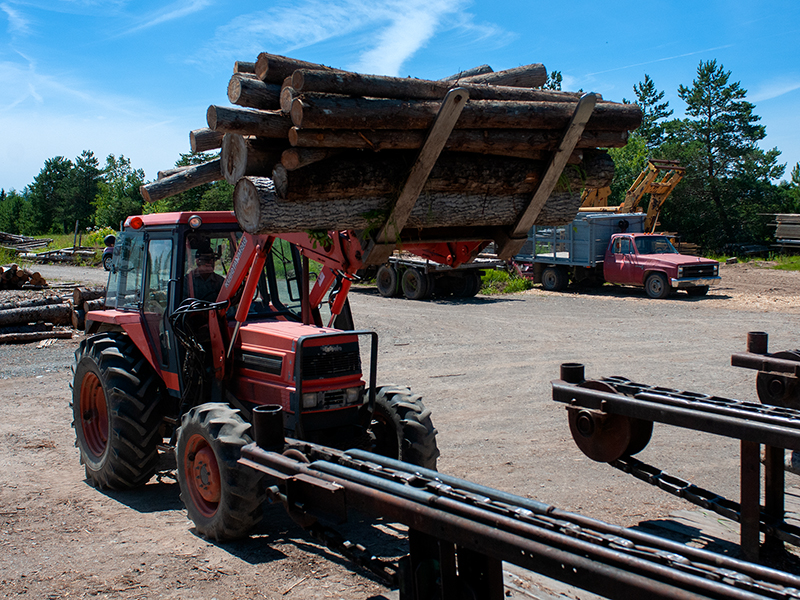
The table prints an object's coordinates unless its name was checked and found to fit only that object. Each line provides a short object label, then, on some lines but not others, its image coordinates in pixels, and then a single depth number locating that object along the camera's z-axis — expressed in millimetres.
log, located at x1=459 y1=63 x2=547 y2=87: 4859
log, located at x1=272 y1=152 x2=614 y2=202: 4027
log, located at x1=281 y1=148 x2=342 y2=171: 3904
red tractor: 5145
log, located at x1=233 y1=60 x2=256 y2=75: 4316
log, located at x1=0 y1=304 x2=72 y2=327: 14820
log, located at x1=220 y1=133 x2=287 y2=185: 4082
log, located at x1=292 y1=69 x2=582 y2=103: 3812
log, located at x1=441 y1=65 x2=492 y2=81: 5000
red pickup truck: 21000
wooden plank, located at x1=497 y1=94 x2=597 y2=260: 4375
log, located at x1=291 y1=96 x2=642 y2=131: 3803
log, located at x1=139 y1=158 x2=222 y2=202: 5543
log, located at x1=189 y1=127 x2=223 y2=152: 5147
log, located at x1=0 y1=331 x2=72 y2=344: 14336
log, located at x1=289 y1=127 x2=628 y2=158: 3932
